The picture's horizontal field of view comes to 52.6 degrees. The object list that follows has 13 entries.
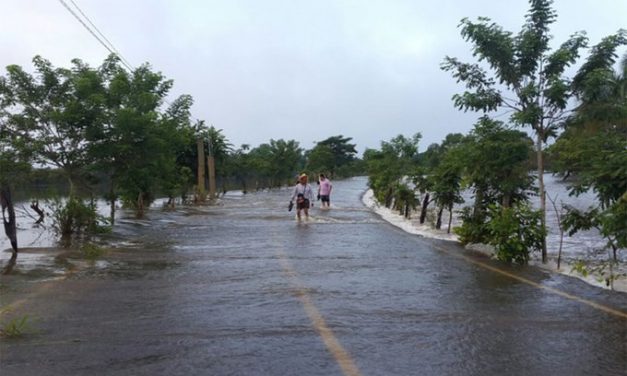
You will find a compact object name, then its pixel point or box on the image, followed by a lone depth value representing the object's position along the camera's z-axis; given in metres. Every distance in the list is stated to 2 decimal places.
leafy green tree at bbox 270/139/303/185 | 65.44
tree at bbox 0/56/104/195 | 16.45
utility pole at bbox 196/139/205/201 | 32.88
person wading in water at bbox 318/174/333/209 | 27.50
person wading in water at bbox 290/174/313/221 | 21.66
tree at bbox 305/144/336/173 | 94.00
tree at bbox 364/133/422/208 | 30.16
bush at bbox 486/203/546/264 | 11.44
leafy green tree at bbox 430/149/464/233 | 17.61
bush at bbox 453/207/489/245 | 13.84
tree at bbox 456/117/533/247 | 12.60
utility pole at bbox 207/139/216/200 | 36.81
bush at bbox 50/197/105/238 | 15.42
